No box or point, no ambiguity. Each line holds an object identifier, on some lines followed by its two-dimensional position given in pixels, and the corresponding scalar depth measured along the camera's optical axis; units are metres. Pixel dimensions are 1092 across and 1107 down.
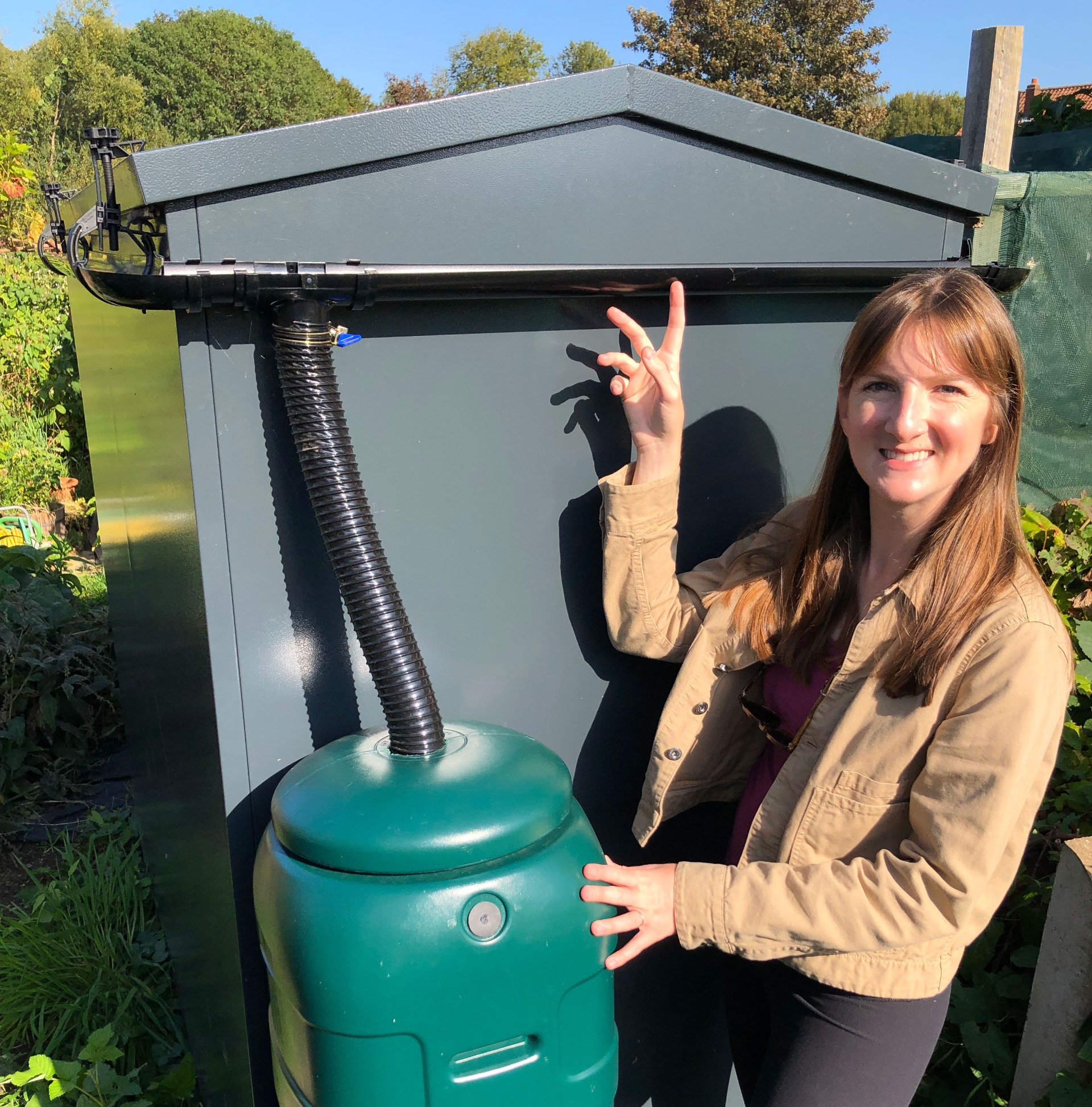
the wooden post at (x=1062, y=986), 2.01
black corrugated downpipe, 1.34
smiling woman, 1.31
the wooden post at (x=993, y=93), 4.55
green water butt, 1.19
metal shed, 1.39
